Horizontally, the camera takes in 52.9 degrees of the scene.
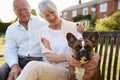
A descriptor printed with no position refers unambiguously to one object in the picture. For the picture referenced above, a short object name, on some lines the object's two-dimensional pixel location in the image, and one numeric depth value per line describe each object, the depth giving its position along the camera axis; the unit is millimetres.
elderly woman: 1653
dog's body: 1620
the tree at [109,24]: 9610
